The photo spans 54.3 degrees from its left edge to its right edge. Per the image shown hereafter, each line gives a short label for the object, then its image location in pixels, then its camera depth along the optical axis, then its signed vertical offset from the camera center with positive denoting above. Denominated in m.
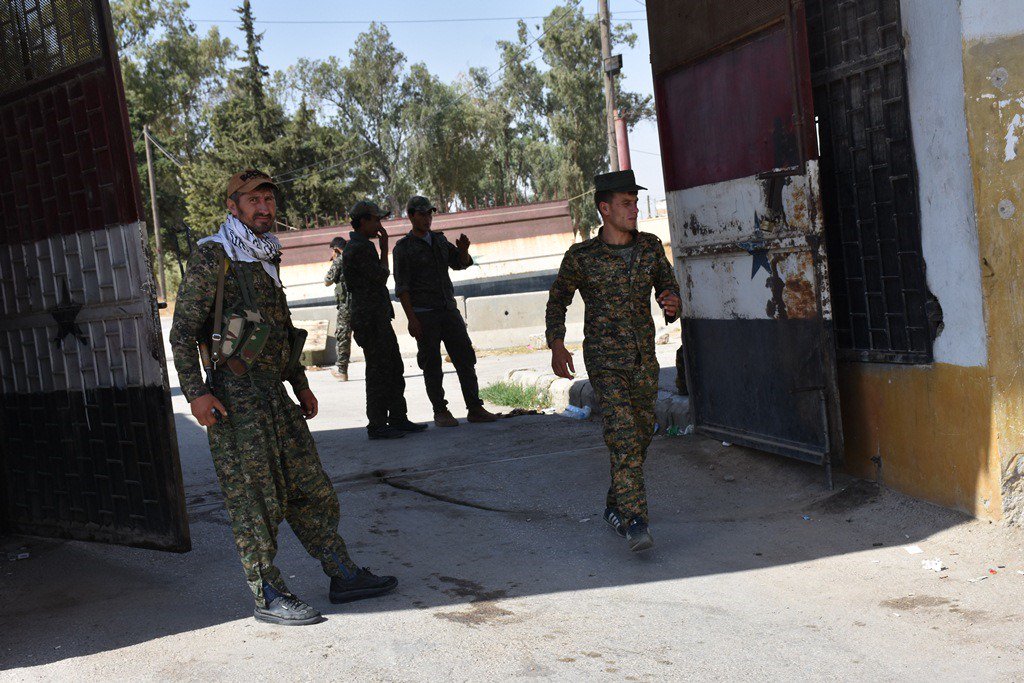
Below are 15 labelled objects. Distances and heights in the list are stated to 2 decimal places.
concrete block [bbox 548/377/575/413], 9.77 -1.42
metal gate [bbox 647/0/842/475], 5.47 +0.06
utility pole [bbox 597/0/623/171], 24.39 +4.24
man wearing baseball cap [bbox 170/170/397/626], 4.05 -0.41
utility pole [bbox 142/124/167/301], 35.26 +2.27
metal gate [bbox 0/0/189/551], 4.82 +0.02
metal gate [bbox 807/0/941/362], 5.08 +0.17
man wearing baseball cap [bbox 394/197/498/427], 8.60 -0.31
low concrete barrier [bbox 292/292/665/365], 16.89 -1.06
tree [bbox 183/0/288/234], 38.69 +5.48
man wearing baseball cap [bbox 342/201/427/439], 8.45 -0.50
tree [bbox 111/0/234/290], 45.56 +10.20
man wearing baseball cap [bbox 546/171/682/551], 4.92 -0.41
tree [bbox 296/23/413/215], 51.88 +9.02
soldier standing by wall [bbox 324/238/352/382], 12.72 -0.61
